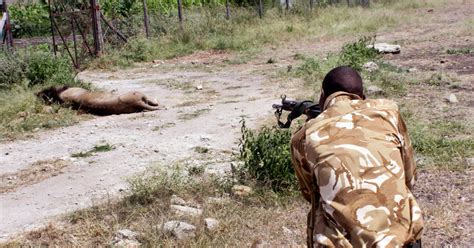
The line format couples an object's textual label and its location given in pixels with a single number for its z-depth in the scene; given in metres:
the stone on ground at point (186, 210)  4.72
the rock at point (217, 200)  4.93
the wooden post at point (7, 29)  12.84
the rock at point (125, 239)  4.28
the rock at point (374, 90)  8.72
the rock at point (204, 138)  7.25
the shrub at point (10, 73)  10.64
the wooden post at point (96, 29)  14.09
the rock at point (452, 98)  8.09
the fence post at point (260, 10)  18.97
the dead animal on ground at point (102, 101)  9.14
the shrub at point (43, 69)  10.69
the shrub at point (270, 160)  5.16
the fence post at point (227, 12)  18.06
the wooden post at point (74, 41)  13.84
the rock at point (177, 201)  5.01
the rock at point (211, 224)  4.39
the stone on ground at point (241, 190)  5.10
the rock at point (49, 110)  9.20
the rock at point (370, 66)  10.40
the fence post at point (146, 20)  15.99
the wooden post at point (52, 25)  13.58
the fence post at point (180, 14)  16.88
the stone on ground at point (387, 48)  13.13
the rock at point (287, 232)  4.37
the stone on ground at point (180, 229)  4.31
